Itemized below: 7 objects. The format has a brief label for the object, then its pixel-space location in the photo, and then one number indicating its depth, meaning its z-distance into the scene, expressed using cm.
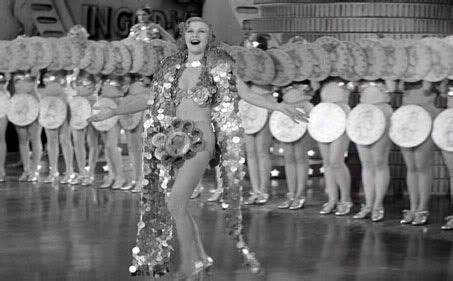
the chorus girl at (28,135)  1882
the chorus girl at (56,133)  1864
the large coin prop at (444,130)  1425
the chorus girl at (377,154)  1484
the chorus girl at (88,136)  1822
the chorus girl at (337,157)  1529
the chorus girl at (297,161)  1570
